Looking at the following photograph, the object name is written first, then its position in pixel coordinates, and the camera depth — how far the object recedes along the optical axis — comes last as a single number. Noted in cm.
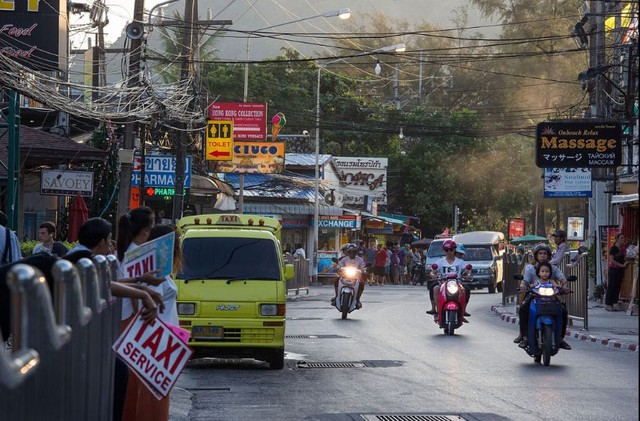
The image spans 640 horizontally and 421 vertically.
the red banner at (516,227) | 7312
